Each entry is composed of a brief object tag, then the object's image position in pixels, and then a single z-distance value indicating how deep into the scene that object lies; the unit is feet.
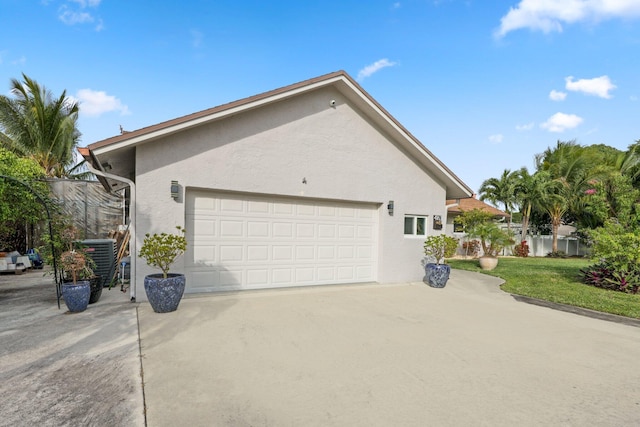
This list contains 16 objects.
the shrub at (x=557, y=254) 70.53
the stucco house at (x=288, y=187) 22.02
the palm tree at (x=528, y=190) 68.69
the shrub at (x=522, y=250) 69.51
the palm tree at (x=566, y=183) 68.74
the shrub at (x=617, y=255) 28.55
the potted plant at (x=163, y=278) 18.84
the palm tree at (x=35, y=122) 50.83
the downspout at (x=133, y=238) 20.98
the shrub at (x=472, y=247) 64.44
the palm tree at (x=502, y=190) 72.60
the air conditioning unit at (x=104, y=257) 25.73
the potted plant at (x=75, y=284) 18.49
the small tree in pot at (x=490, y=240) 44.32
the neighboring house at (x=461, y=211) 67.92
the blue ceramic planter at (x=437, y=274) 29.58
